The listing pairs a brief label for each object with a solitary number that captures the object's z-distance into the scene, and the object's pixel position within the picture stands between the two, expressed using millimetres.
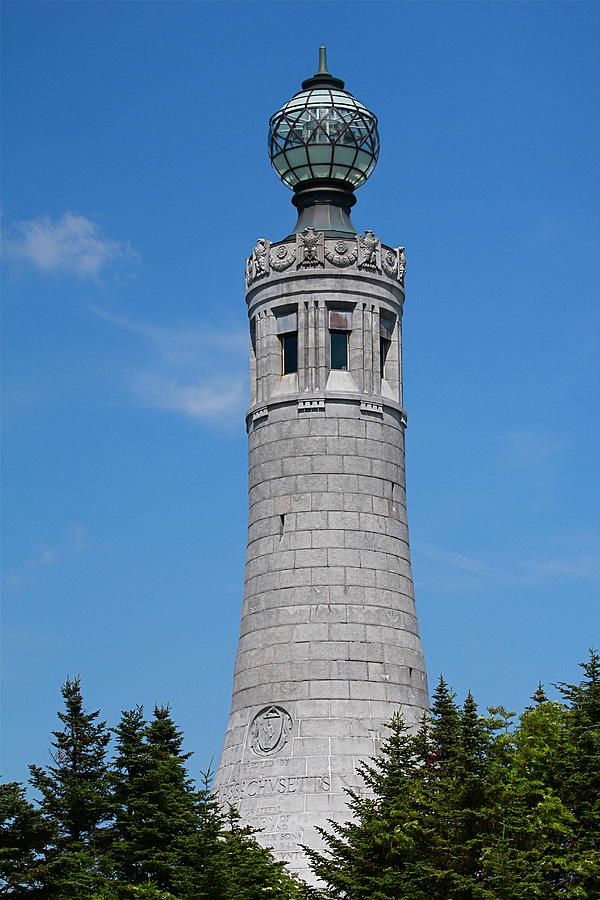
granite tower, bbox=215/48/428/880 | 57969
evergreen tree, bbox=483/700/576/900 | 43438
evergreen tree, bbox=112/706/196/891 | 49312
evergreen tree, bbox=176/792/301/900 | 46625
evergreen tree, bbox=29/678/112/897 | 47938
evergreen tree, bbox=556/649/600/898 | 44594
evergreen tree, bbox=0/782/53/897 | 47156
